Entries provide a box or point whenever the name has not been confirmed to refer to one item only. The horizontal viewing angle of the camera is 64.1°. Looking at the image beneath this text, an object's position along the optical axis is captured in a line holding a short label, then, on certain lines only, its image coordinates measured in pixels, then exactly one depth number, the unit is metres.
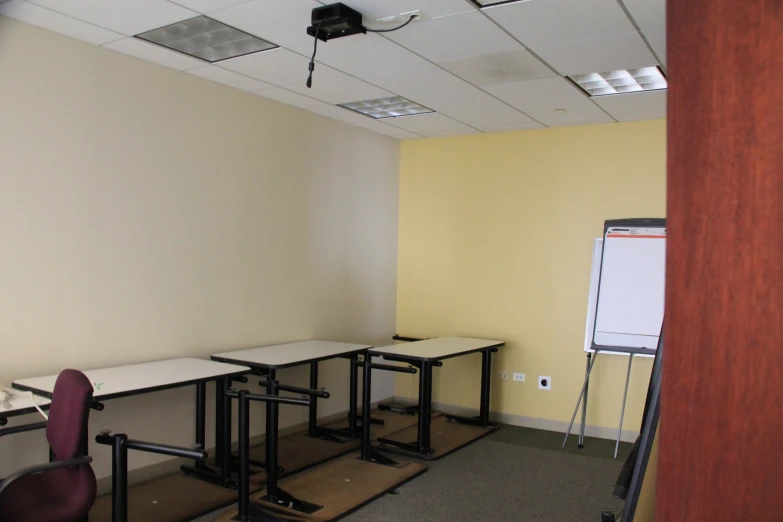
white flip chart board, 4.71
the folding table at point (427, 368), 4.63
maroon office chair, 2.39
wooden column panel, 1.17
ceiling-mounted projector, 2.94
